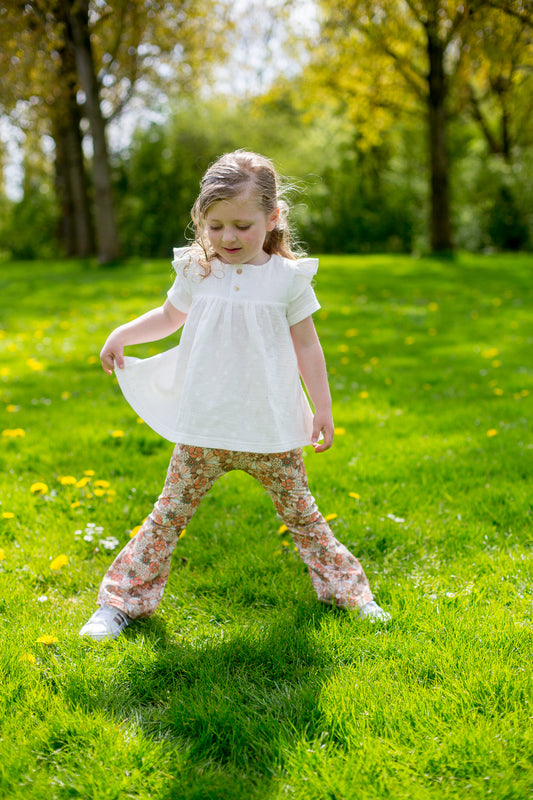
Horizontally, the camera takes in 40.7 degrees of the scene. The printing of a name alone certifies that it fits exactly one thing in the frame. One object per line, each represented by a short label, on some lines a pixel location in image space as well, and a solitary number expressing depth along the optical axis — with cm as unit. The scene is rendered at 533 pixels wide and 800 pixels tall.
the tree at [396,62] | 1491
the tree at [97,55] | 1562
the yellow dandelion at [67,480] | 428
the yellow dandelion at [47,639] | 278
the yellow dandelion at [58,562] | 338
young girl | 277
